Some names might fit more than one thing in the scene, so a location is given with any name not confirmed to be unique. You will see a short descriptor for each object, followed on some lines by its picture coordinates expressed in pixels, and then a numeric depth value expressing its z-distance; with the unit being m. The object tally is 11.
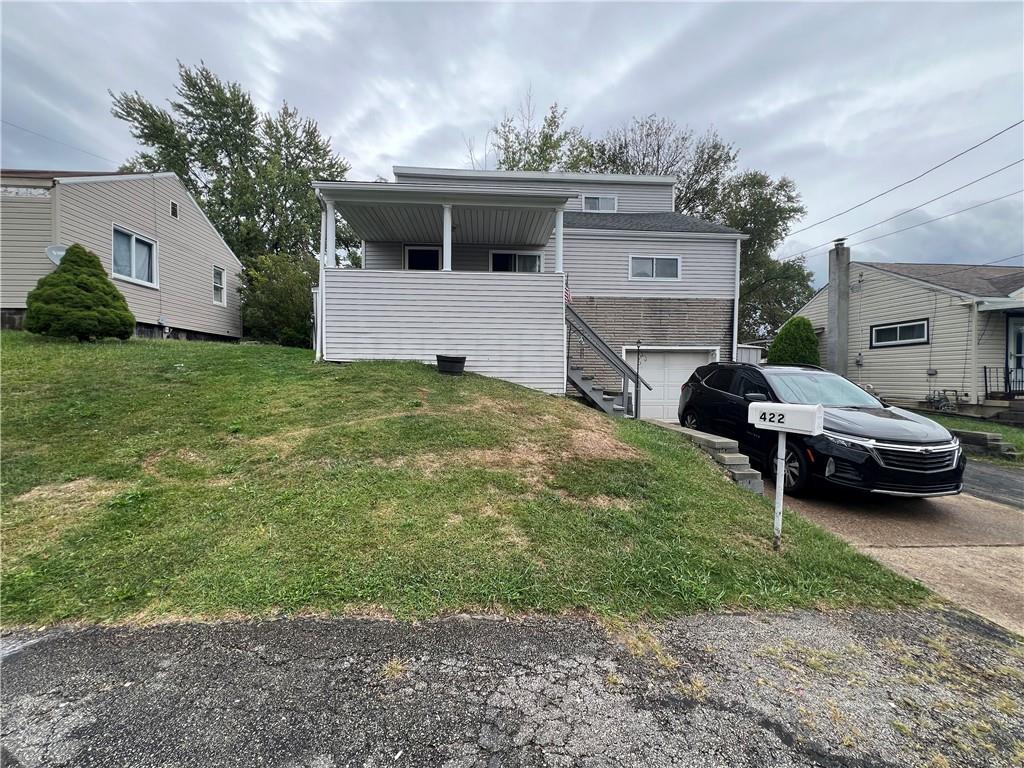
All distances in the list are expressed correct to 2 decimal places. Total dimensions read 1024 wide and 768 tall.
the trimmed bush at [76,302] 8.24
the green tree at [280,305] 16.61
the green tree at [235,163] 25.36
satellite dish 9.32
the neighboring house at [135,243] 9.72
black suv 4.87
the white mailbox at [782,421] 3.16
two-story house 8.62
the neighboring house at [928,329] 12.39
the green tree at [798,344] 15.74
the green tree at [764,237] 26.19
